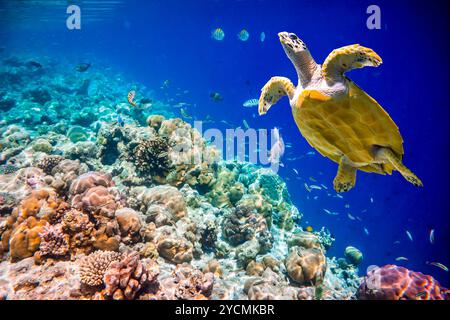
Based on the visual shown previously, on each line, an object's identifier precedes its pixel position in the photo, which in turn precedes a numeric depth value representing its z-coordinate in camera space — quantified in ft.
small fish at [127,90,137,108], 29.68
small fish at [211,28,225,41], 39.52
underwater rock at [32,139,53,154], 26.71
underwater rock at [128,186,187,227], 16.65
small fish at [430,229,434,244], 30.30
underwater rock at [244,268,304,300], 12.34
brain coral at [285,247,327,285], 15.49
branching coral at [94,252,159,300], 10.20
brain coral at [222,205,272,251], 18.78
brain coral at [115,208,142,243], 14.15
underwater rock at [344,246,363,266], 26.15
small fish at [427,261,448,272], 21.15
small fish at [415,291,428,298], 12.26
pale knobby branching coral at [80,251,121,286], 10.64
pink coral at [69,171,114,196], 16.19
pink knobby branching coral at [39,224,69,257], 12.32
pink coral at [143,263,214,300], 11.28
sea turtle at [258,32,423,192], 10.77
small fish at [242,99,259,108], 35.26
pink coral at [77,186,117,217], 13.75
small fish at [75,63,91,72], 35.84
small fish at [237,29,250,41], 40.93
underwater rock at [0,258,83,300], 10.57
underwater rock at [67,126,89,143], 31.53
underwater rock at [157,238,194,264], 14.51
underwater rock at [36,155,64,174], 21.66
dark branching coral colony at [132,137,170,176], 21.85
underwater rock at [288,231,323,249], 18.95
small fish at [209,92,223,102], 37.26
